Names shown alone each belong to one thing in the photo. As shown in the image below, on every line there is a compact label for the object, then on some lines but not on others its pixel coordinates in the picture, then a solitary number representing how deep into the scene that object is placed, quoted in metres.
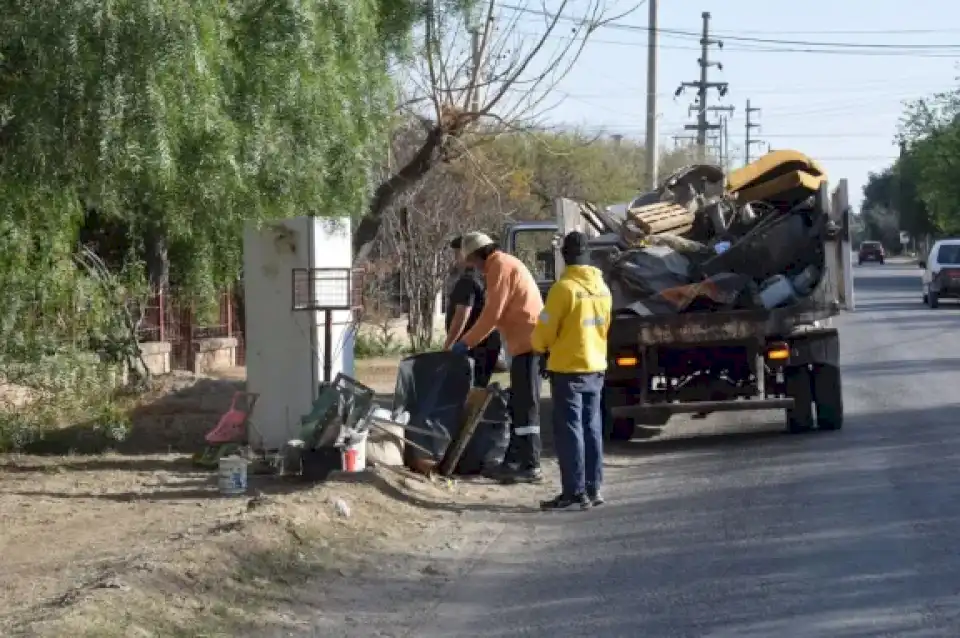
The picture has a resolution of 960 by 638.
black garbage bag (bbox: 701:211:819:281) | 14.10
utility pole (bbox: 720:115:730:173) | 70.55
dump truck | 13.28
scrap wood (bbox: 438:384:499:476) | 11.27
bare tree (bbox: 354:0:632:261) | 16.84
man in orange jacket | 11.29
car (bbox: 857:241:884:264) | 99.75
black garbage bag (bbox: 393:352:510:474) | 11.51
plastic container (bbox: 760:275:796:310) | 13.59
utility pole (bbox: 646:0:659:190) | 29.80
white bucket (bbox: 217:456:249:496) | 10.89
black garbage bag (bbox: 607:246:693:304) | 13.80
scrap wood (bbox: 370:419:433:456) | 11.28
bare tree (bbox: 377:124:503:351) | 25.30
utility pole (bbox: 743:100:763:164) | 90.89
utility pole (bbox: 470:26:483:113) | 16.63
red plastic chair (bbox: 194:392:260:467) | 12.10
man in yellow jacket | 10.30
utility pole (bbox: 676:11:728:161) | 56.05
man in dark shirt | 12.57
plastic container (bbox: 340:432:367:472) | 10.84
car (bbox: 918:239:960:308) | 38.19
